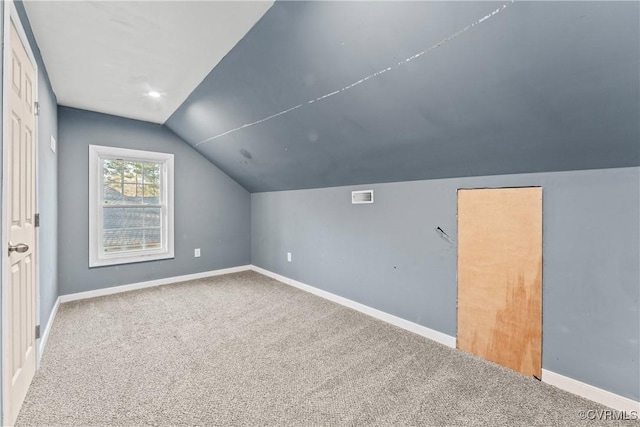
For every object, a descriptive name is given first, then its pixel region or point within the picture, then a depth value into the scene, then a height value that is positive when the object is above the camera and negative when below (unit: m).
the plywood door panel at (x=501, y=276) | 1.86 -0.44
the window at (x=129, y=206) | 3.52 +0.06
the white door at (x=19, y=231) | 1.42 -0.12
